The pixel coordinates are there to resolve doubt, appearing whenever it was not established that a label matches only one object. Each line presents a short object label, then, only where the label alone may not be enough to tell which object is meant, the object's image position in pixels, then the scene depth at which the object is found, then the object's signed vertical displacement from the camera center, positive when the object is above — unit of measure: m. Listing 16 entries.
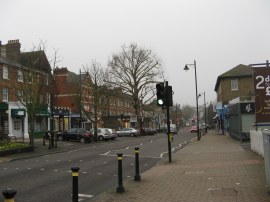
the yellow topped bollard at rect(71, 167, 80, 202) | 5.21 -1.16
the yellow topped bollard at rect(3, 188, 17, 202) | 3.26 -0.84
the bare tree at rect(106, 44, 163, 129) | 49.03 +7.90
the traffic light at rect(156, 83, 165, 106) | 12.35 +0.95
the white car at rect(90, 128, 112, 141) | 32.31 -1.83
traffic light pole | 12.58 -0.79
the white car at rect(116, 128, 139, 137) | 44.44 -2.31
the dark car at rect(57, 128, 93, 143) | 28.33 -1.66
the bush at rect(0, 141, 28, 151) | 17.95 -1.63
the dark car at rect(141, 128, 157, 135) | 47.93 -2.46
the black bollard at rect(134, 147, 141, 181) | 8.63 -1.49
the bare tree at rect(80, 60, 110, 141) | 32.46 +3.45
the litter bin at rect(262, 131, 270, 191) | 6.67 -0.90
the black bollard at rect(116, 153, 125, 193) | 7.27 -1.56
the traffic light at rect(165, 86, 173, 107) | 12.51 +0.87
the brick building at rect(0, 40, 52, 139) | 21.28 +2.44
